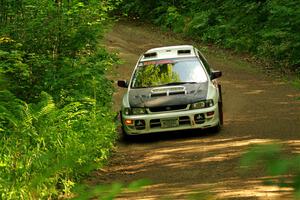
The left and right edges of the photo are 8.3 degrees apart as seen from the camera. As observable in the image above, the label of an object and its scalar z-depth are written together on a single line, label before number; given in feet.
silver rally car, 115.88
